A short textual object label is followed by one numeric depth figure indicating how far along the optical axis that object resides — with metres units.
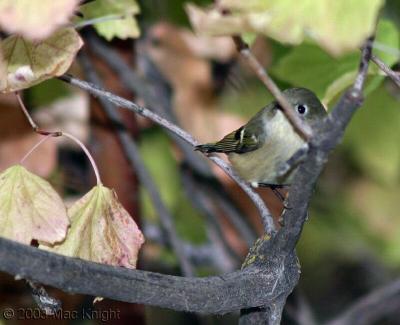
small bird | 4.16
